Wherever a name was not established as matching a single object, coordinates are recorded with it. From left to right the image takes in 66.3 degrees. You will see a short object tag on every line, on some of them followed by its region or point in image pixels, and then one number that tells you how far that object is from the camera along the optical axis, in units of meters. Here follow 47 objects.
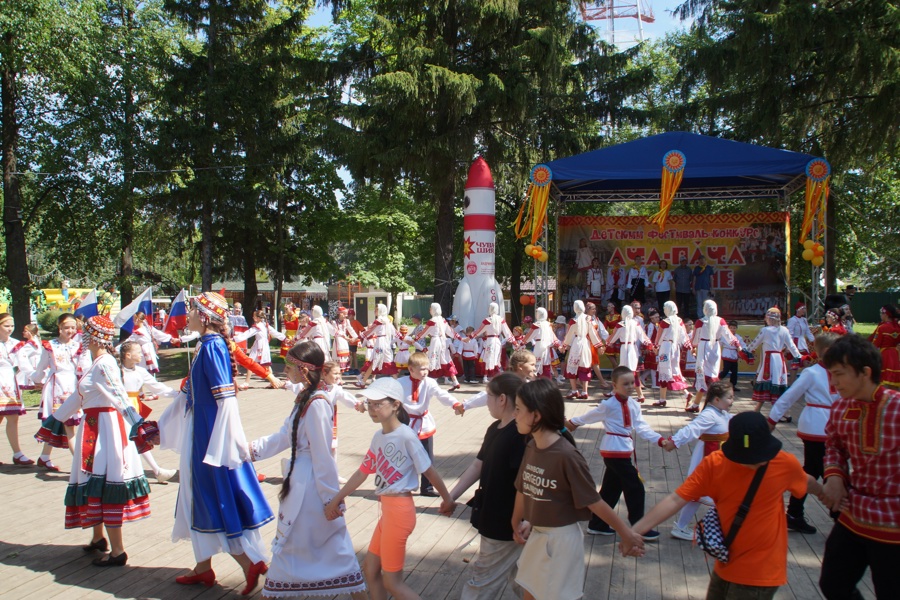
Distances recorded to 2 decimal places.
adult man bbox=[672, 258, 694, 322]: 21.41
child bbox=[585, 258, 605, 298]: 22.02
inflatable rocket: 19.16
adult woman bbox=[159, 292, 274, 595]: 4.59
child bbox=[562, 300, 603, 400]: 14.21
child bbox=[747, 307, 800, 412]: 10.89
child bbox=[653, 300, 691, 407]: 12.92
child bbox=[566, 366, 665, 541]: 5.64
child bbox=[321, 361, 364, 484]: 6.27
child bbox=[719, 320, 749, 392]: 13.56
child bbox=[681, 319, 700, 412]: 13.97
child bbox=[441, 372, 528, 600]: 3.81
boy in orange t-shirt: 3.12
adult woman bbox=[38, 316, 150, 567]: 5.17
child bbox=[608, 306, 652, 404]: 13.46
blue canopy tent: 17.23
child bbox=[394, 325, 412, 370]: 15.45
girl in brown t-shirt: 3.38
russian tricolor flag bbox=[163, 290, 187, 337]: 13.59
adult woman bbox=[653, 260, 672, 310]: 21.45
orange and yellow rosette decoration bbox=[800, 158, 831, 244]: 16.69
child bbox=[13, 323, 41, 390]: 9.38
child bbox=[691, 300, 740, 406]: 12.27
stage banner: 21.61
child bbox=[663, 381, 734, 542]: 5.37
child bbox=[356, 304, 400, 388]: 15.41
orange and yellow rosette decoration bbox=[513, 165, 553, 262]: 17.79
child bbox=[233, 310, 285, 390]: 16.20
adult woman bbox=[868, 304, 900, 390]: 9.22
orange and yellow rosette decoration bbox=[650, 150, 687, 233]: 17.17
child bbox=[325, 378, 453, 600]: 3.95
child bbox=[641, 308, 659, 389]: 14.56
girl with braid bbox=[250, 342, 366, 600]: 4.07
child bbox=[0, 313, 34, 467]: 8.48
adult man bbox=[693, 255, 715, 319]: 21.70
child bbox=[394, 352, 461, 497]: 6.71
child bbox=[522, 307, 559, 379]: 14.77
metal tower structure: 59.86
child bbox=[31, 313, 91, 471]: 8.66
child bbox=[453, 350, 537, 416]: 5.44
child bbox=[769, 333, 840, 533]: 5.54
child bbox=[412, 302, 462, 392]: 15.15
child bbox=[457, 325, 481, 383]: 16.77
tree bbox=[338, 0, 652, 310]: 19.44
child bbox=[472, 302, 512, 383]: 15.79
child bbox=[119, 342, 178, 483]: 6.16
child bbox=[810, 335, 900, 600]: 3.28
